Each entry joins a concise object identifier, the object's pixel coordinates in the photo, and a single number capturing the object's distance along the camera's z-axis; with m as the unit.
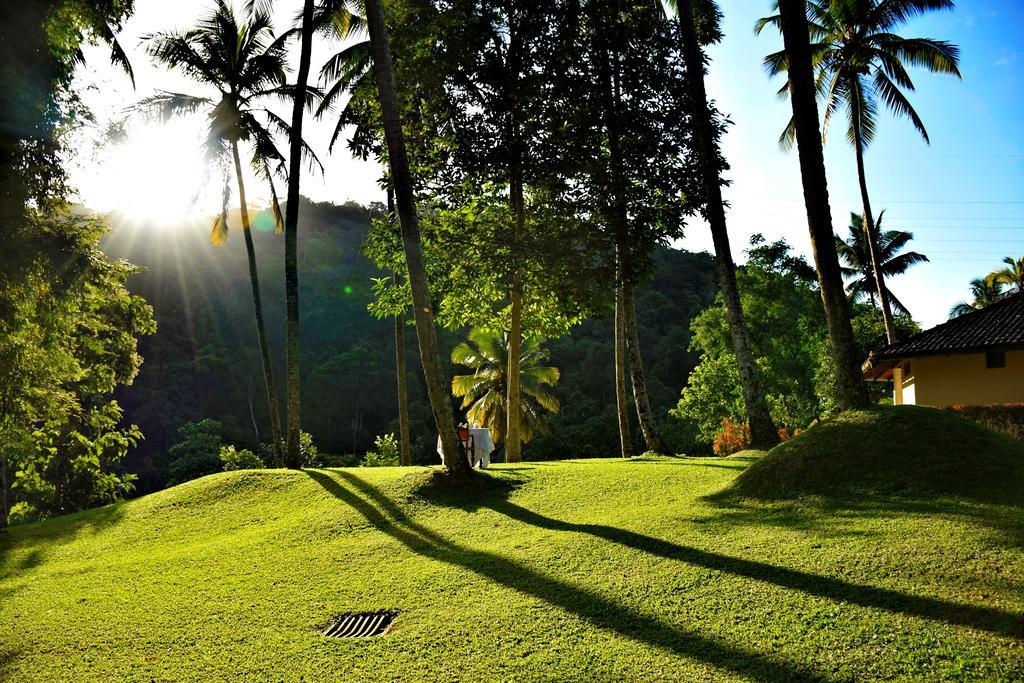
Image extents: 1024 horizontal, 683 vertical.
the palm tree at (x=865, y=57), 22.94
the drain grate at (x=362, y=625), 5.97
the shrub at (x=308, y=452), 24.72
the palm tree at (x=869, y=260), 38.34
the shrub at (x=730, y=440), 23.53
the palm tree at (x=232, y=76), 18.64
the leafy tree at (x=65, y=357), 11.35
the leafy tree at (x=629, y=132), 14.45
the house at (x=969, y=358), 18.03
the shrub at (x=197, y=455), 29.72
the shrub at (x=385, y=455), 25.73
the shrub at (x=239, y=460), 23.80
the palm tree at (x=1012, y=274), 45.66
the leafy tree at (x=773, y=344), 32.25
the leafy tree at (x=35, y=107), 9.44
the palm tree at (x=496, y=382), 31.20
